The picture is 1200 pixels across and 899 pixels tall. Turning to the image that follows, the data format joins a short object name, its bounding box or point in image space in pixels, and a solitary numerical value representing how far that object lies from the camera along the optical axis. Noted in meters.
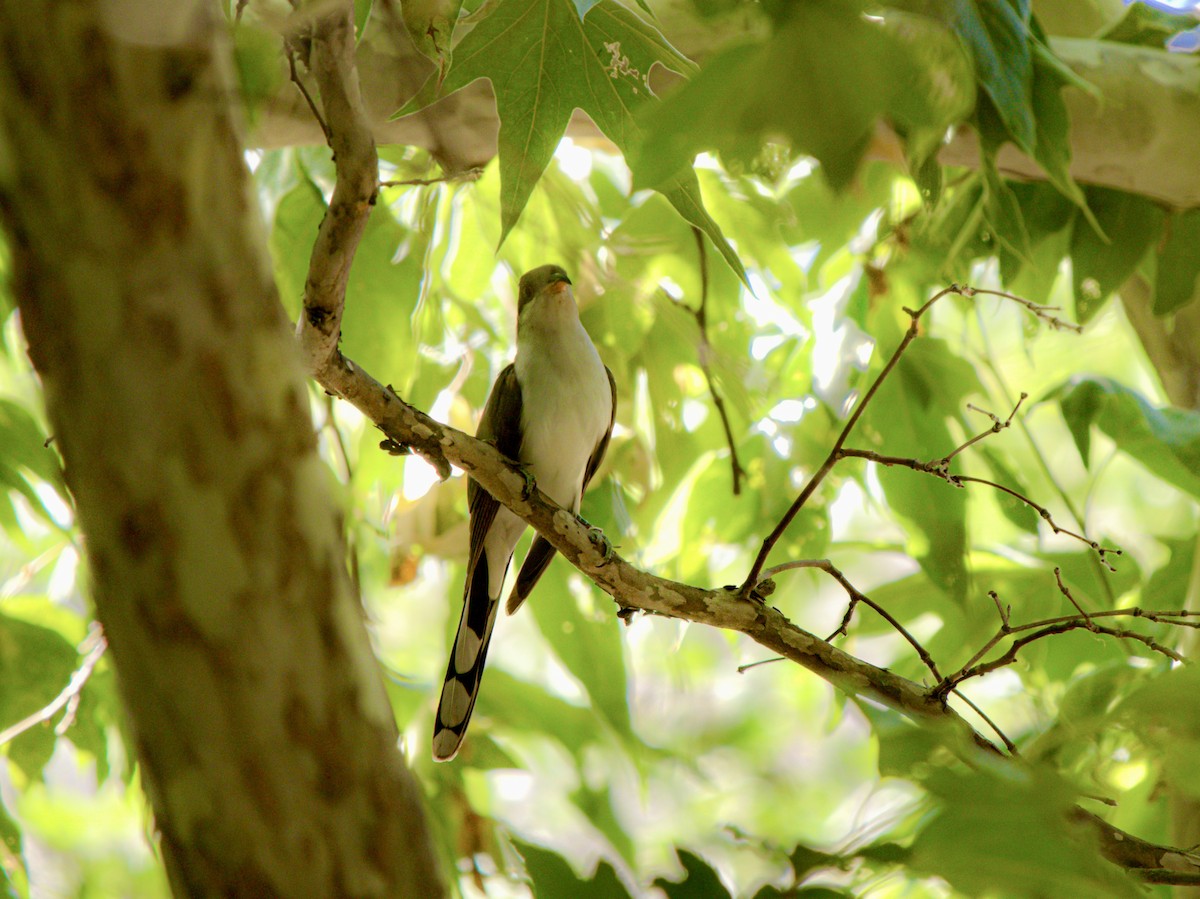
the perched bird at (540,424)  7.63
